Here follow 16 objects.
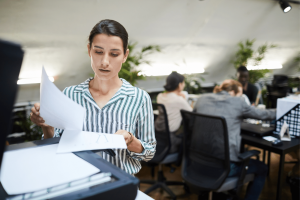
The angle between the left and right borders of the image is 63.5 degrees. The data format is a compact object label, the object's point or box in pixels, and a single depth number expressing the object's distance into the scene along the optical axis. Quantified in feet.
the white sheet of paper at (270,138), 7.06
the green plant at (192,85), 15.97
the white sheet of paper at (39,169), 1.43
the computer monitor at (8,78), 0.88
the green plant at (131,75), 8.66
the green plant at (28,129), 9.91
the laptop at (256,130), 7.40
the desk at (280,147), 6.44
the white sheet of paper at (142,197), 2.45
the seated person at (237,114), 7.09
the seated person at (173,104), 8.34
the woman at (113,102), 2.47
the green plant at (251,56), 17.43
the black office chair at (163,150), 7.91
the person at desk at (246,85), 12.39
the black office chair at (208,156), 6.22
